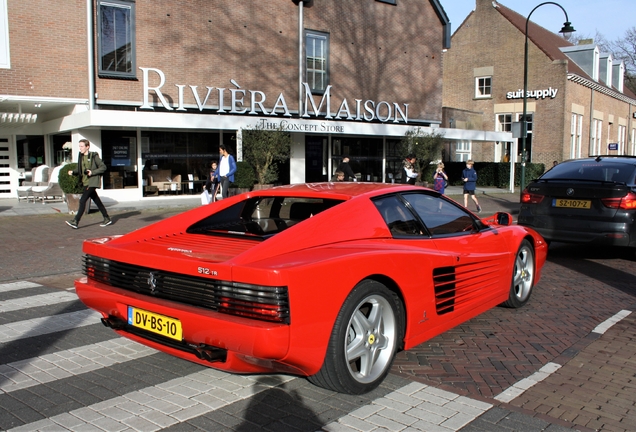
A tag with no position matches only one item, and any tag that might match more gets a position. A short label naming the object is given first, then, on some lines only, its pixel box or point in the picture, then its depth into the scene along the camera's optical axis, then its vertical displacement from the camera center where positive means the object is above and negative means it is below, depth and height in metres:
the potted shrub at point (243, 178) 19.25 -0.32
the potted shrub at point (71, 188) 14.73 -0.53
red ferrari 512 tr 3.22 -0.71
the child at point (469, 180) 17.09 -0.31
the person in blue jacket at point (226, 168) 13.20 +0.01
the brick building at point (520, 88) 34.00 +5.24
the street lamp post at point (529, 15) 21.61 +5.41
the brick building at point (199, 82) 17.53 +3.13
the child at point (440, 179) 15.41 -0.26
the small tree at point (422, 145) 24.44 +1.05
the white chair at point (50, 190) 17.44 -0.70
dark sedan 8.22 -0.48
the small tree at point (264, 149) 19.67 +0.69
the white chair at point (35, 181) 17.90 -0.46
